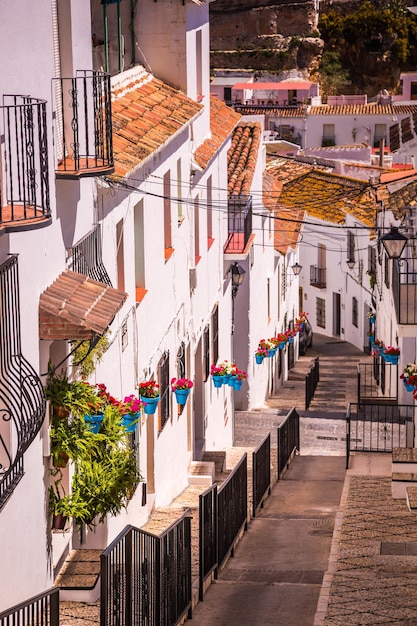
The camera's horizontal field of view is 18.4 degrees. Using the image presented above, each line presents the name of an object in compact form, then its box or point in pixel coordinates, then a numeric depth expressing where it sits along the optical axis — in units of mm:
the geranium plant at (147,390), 15062
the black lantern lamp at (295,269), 42853
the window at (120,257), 14501
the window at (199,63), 21788
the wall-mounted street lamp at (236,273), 26984
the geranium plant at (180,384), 18156
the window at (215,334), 23942
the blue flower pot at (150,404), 15039
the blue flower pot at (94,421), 11312
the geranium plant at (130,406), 12641
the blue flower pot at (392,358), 29031
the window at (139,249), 16016
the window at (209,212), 23406
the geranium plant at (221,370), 22703
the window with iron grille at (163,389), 17297
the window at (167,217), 17916
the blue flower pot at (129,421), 12828
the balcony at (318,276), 53844
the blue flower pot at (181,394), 18130
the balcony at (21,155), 8789
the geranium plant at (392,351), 29016
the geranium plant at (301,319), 43562
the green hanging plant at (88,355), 11605
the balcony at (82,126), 10836
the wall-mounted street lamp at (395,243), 19266
